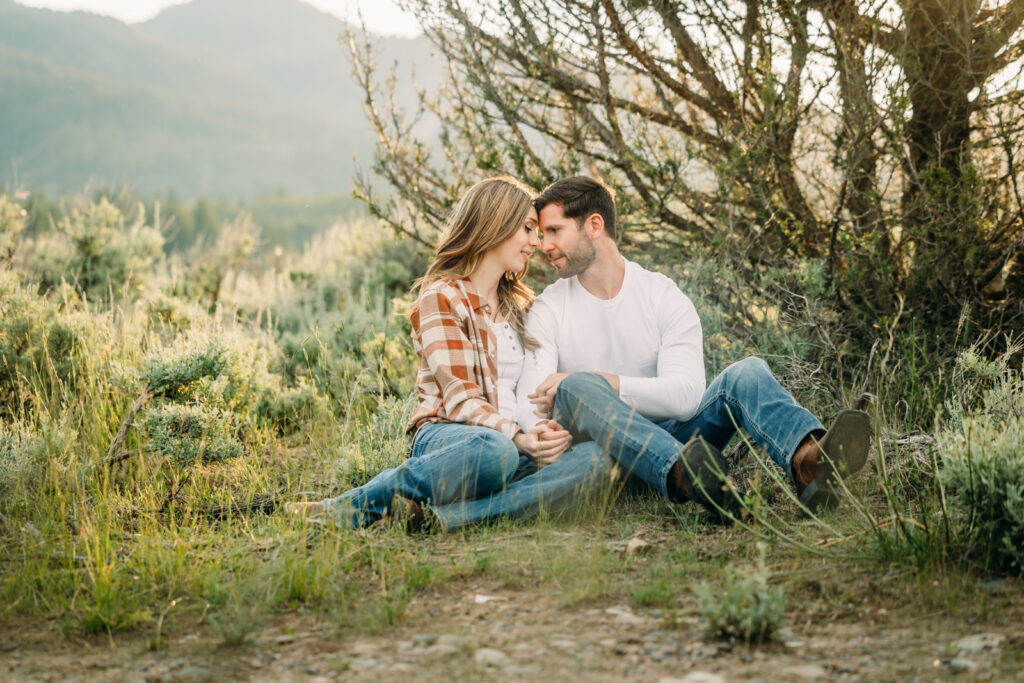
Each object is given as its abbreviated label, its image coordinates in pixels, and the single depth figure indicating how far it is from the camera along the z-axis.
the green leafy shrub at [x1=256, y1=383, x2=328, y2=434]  5.31
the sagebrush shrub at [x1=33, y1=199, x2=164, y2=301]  8.51
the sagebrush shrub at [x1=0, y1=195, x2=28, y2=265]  8.81
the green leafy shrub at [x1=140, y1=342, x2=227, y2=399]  4.44
